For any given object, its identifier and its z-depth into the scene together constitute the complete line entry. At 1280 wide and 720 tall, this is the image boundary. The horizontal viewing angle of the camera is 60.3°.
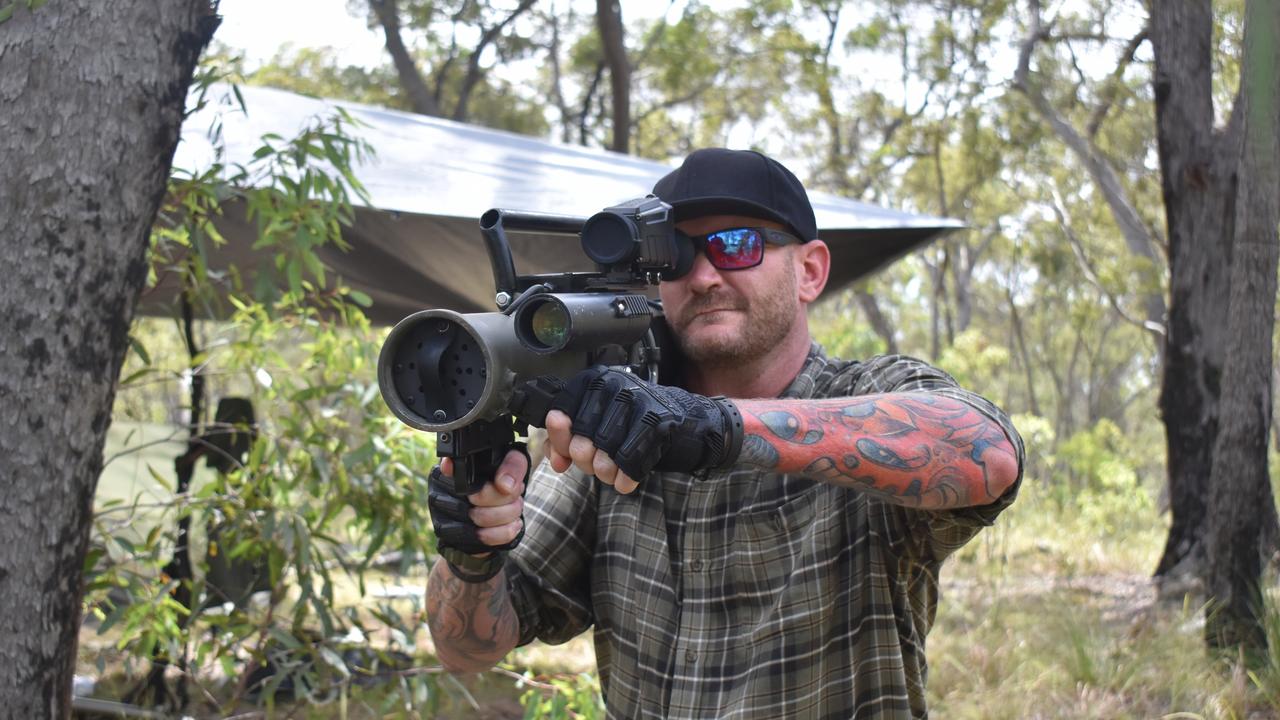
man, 1.73
